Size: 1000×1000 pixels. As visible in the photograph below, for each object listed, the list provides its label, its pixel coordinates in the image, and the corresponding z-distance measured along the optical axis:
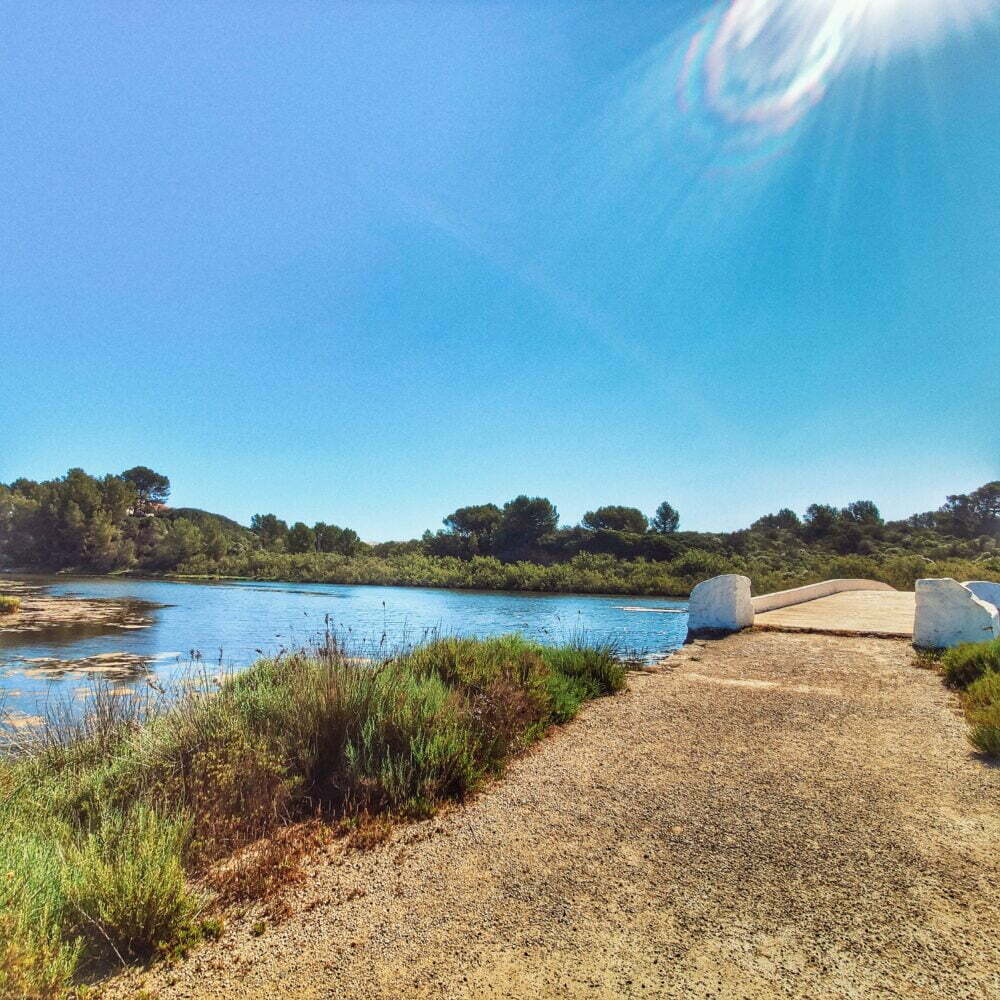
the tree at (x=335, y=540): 69.31
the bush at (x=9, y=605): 19.03
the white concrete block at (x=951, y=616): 7.46
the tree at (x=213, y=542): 58.97
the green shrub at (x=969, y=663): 6.00
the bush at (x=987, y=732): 4.08
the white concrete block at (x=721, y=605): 9.76
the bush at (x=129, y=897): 2.17
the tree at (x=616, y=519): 52.59
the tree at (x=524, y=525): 51.62
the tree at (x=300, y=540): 68.06
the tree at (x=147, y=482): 83.25
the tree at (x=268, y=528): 76.62
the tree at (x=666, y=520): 54.38
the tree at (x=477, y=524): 54.41
